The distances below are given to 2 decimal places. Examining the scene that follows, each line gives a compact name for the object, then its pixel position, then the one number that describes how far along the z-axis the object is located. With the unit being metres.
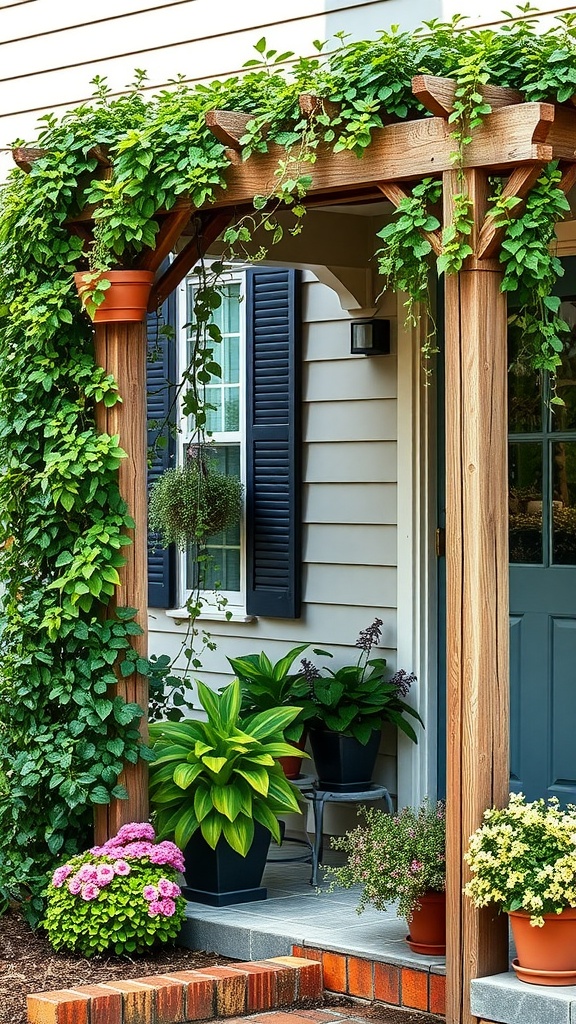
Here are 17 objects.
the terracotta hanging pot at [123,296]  4.90
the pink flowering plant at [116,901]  4.59
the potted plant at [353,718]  5.67
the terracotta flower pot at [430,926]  4.29
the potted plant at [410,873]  4.27
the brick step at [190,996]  4.07
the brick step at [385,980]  4.20
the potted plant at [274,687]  5.82
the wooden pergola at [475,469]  3.91
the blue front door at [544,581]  5.40
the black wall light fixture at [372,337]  6.04
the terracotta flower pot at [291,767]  5.89
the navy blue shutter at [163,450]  6.97
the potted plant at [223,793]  4.89
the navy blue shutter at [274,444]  6.38
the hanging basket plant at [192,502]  6.46
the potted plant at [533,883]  3.75
